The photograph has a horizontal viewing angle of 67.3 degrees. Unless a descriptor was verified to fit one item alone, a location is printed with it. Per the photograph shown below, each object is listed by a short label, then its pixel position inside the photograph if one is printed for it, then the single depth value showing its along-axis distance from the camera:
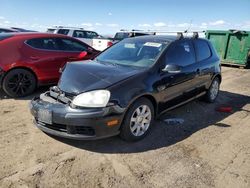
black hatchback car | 2.54
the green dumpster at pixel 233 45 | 8.88
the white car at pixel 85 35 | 9.95
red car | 4.20
